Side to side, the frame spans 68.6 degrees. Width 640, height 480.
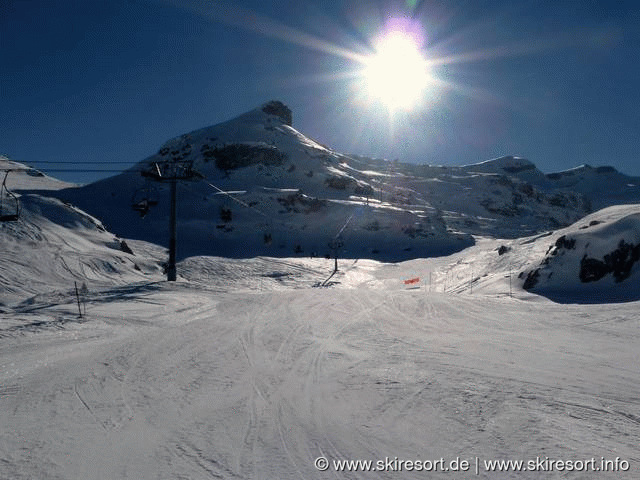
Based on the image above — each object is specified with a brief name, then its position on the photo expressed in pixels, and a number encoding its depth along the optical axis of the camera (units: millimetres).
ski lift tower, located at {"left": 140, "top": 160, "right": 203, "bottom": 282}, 27597
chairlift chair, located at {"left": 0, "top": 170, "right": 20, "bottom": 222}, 28691
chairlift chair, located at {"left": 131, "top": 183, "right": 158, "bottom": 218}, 29703
